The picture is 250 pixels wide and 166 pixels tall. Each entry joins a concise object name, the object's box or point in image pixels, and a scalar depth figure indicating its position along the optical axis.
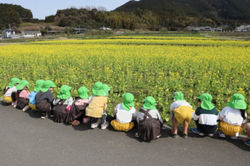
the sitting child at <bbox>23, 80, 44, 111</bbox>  4.75
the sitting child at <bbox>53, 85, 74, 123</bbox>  4.32
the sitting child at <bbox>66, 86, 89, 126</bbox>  4.26
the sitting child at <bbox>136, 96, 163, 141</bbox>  3.57
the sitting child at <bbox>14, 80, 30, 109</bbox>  5.02
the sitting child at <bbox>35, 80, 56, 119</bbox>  4.50
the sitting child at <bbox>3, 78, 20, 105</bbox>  5.27
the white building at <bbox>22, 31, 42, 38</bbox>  67.71
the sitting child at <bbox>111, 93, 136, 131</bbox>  3.88
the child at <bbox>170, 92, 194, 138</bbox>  3.54
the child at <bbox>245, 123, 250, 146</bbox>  3.39
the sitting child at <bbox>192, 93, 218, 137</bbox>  3.60
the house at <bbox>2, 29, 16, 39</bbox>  60.15
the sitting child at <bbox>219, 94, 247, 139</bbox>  3.46
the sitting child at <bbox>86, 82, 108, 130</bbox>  4.04
